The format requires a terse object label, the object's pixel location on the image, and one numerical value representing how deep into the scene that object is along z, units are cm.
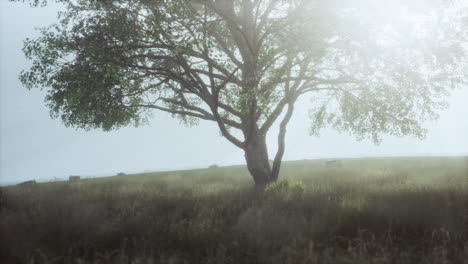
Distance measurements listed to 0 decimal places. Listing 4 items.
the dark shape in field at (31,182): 2257
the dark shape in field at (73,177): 3008
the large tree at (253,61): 1191
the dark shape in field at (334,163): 2781
